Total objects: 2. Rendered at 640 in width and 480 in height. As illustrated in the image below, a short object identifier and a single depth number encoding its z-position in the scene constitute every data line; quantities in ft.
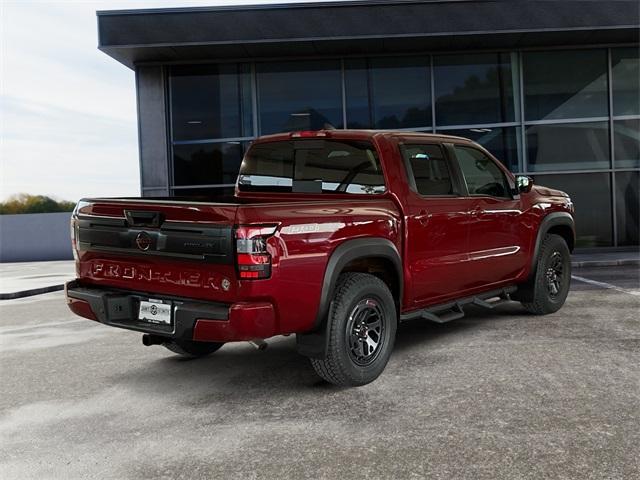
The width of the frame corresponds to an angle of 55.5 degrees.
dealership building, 45.52
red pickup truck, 12.19
